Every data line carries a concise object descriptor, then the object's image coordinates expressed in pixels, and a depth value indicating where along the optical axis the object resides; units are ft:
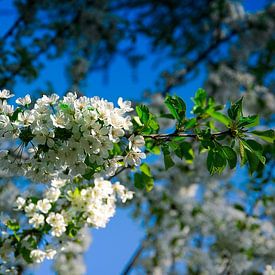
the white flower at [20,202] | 7.07
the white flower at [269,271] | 9.87
